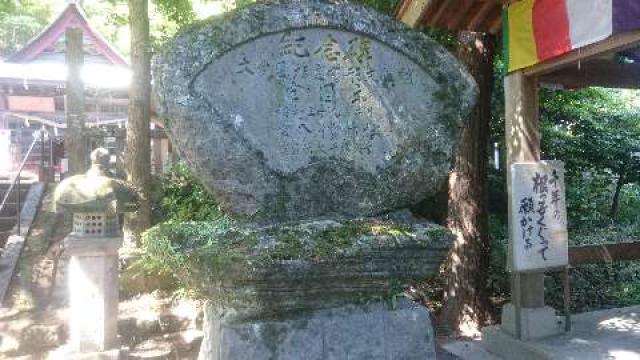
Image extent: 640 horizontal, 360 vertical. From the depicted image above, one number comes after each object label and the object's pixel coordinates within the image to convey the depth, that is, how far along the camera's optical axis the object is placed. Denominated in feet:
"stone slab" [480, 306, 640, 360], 17.42
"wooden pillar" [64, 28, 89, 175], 31.19
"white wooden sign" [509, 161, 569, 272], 18.44
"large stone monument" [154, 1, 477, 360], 7.39
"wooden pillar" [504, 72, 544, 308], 19.15
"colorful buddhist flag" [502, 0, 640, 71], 14.10
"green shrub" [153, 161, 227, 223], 29.25
